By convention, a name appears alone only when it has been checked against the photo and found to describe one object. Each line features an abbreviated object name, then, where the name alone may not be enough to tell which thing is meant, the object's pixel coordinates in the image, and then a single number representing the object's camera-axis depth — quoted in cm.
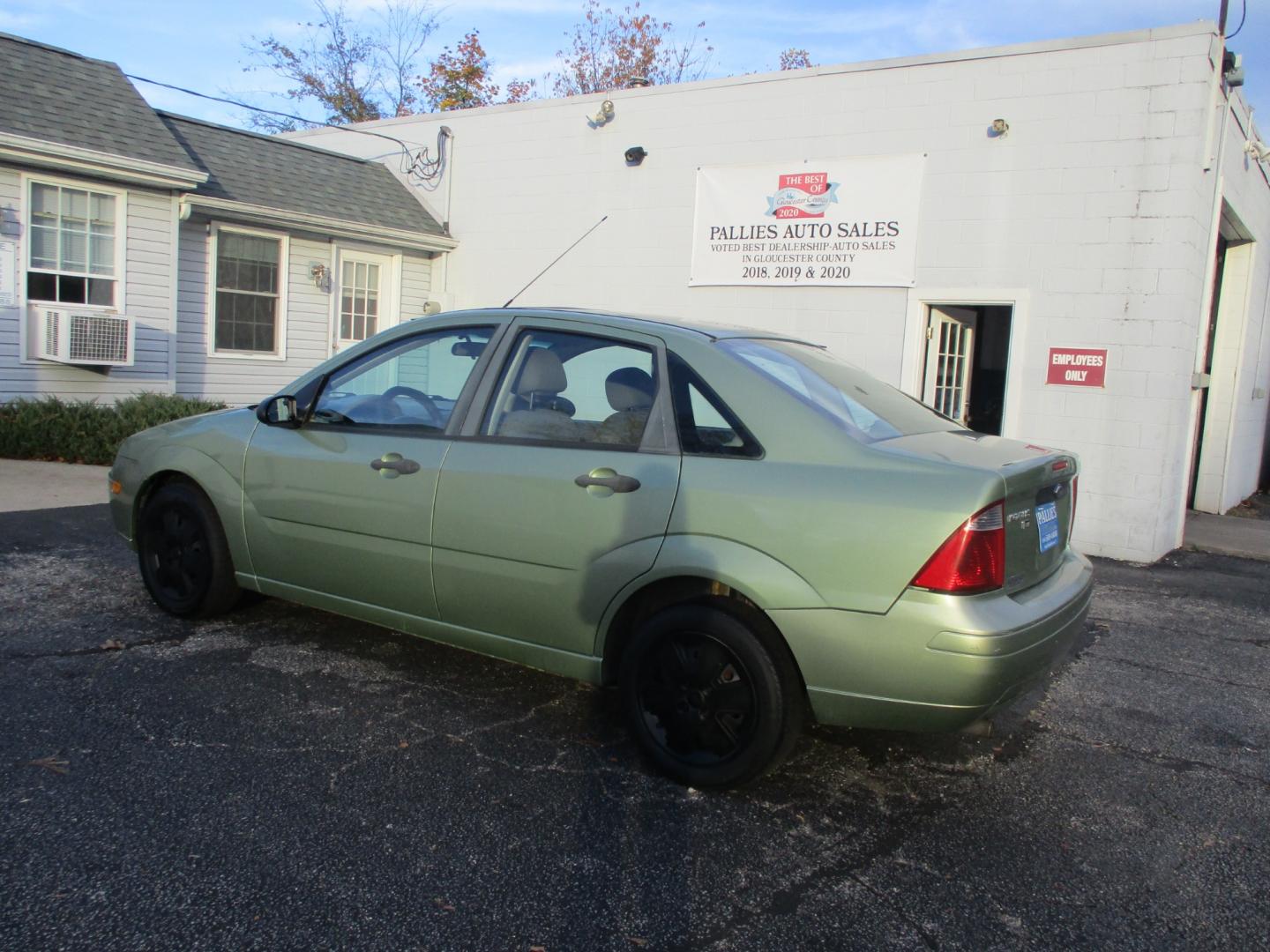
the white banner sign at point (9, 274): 1033
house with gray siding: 1055
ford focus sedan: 314
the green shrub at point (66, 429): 1019
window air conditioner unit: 1055
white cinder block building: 876
